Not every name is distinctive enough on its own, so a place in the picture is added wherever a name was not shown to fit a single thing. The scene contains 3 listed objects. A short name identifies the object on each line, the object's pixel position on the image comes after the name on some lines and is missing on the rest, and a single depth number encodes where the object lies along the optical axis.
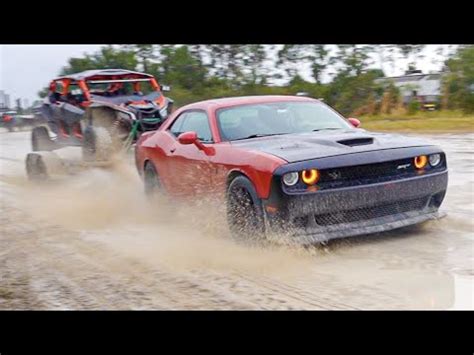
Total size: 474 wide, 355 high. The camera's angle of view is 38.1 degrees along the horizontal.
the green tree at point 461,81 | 21.69
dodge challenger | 5.57
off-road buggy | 10.88
